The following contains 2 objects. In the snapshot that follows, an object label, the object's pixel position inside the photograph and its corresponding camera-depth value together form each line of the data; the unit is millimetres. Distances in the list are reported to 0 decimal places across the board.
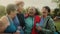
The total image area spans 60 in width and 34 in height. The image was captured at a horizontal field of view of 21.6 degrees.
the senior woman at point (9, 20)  1913
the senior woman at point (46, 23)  2346
